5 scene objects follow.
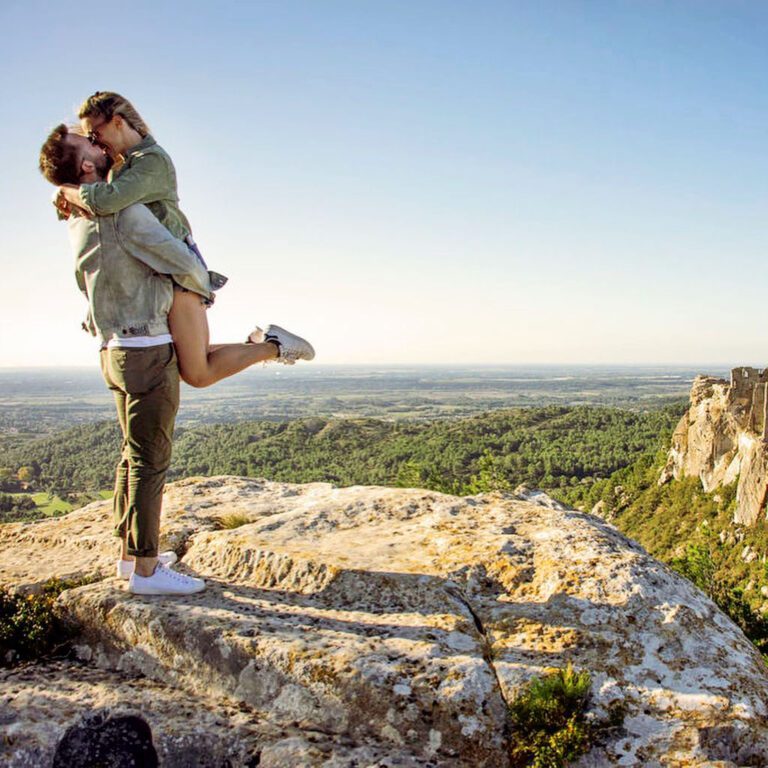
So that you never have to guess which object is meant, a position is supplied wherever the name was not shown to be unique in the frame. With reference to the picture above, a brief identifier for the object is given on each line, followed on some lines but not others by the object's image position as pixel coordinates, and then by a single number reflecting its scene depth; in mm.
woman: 4010
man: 4125
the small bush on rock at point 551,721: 3094
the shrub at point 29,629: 4117
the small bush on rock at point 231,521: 6118
